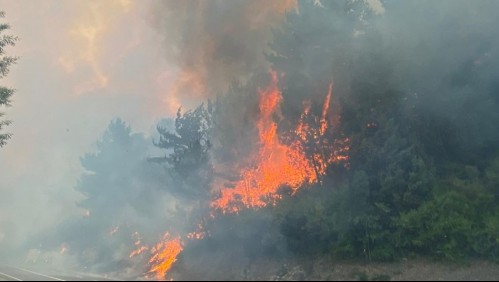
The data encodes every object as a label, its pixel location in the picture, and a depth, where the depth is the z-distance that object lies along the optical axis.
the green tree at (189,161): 27.52
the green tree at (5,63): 23.89
